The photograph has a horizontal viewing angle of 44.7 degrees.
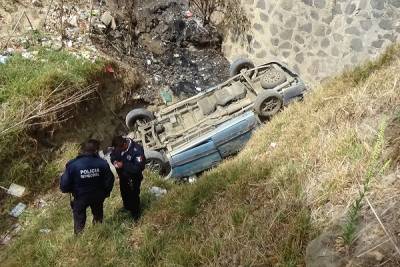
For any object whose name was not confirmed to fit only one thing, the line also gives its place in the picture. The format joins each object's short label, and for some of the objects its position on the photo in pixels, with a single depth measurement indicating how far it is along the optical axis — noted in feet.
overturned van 27.09
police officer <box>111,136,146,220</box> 19.71
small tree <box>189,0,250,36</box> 36.87
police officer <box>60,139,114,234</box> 18.78
